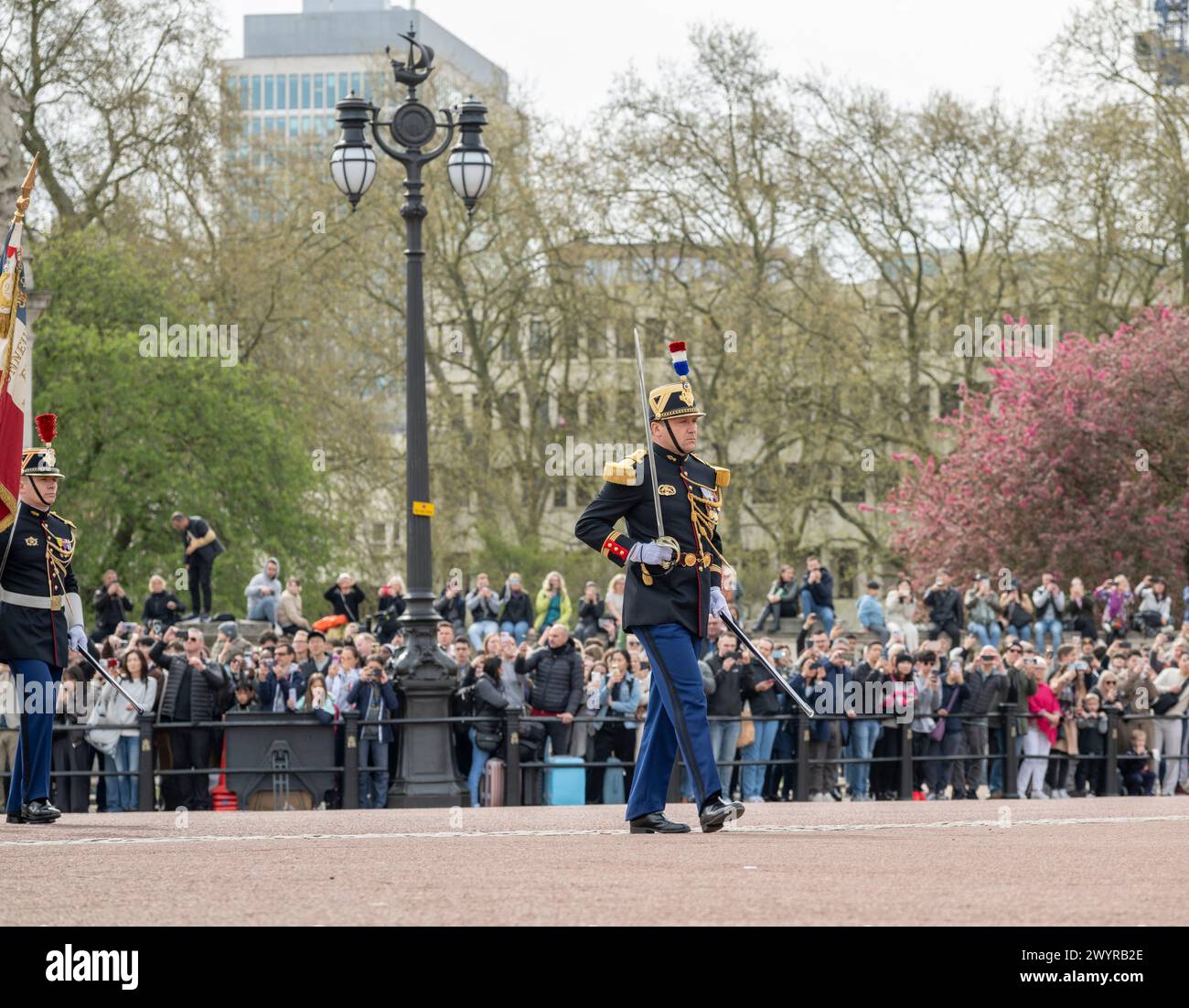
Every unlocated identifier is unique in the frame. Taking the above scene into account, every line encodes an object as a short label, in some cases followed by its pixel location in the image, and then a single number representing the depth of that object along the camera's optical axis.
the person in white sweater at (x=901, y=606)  31.36
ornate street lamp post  18.70
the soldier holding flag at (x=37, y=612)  12.12
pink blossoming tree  41.97
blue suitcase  19.22
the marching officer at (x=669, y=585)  10.73
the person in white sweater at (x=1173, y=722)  22.98
